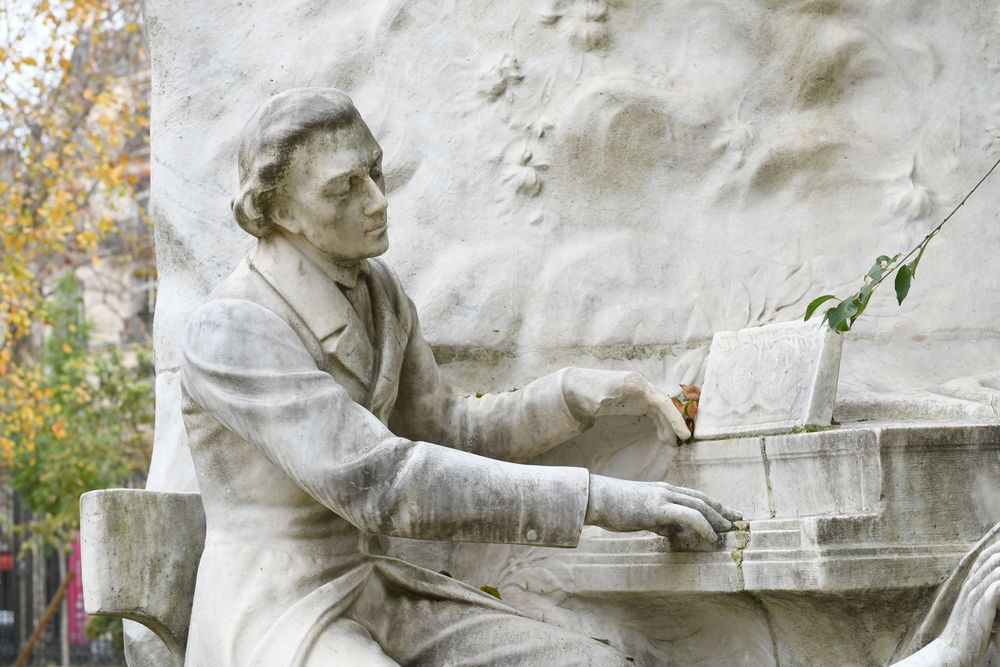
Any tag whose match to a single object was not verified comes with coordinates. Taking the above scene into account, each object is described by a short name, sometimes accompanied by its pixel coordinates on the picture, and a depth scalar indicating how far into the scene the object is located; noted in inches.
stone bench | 152.2
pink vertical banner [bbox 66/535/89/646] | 687.7
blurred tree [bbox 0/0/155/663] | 438.3
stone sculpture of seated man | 139.2
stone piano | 140.8
